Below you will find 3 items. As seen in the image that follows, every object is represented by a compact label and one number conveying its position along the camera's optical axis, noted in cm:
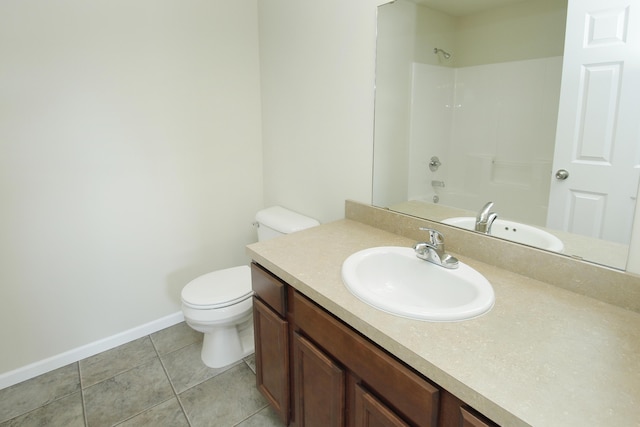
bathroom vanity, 67
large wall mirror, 99
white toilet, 181
